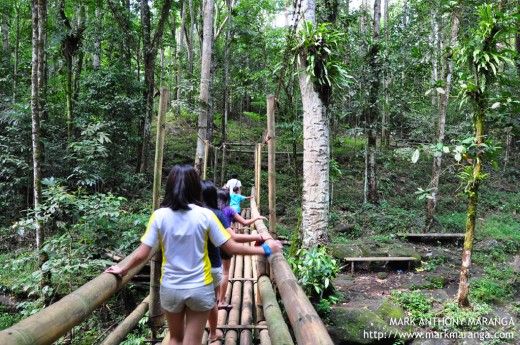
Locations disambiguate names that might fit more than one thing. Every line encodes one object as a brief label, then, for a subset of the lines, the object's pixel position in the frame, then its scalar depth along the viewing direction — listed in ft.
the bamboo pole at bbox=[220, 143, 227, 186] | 38.38
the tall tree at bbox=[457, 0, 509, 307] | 16.38
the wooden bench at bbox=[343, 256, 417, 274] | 25.74
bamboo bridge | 4.17
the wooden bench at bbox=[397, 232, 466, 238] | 31.40
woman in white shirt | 6.07
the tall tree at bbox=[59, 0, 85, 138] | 32.14
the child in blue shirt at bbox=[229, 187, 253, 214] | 19.09
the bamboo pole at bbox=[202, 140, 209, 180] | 27.76
